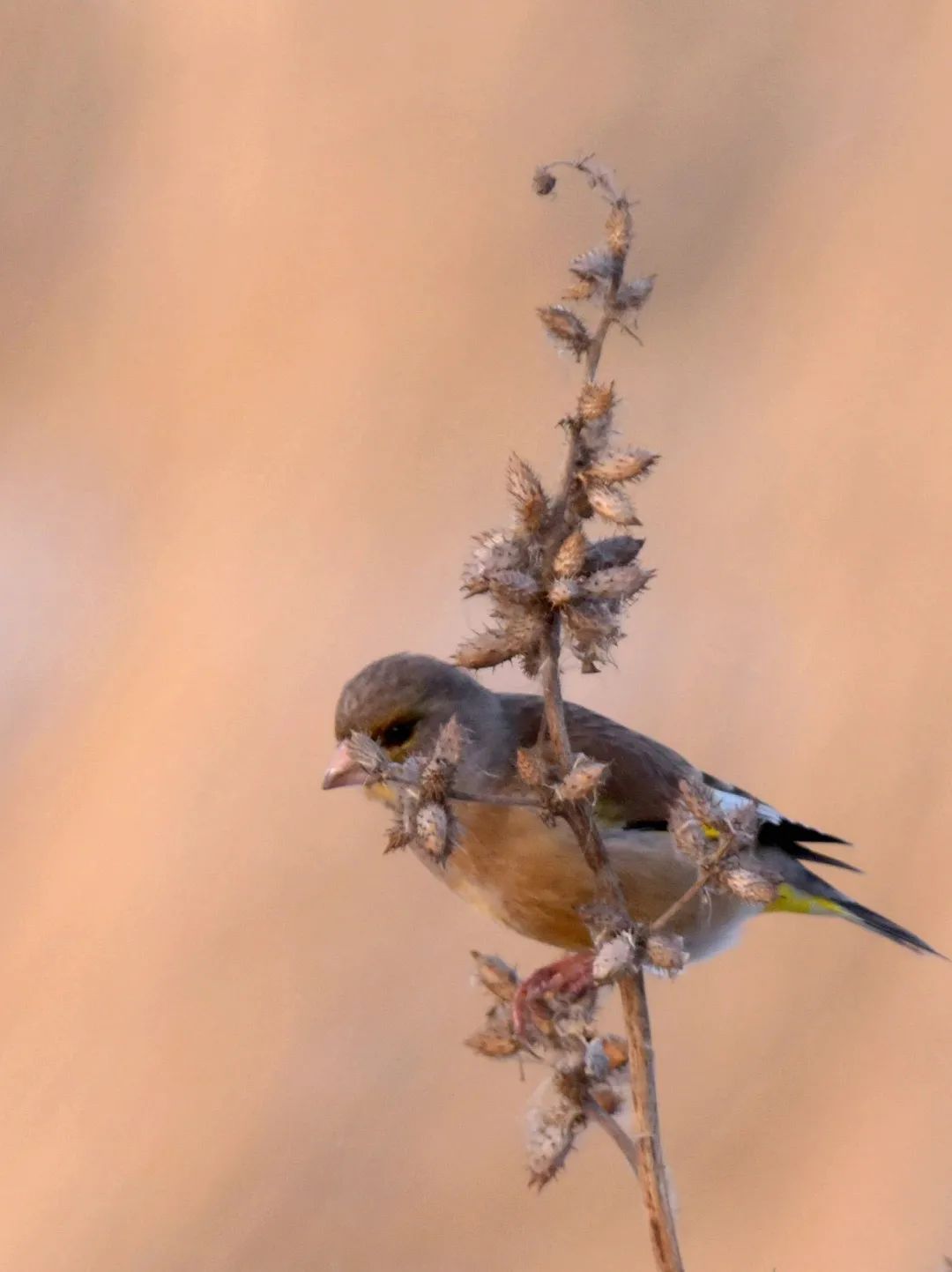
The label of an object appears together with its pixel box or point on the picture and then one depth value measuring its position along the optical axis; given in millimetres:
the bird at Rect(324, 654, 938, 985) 5237
